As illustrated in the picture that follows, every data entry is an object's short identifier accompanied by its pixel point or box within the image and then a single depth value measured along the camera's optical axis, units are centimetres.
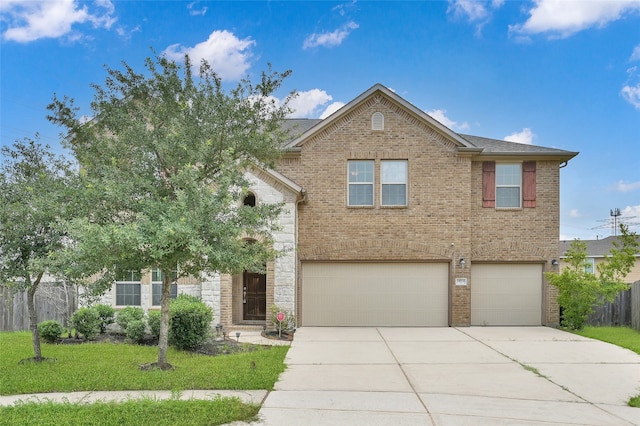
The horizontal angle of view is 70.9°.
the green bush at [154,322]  1077
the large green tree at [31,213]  806
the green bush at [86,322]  1120
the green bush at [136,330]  1083
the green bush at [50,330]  1089
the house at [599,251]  2481
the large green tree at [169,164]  735
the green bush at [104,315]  1184
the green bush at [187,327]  999
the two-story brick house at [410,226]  1443
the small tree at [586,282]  1316
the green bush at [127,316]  1177
